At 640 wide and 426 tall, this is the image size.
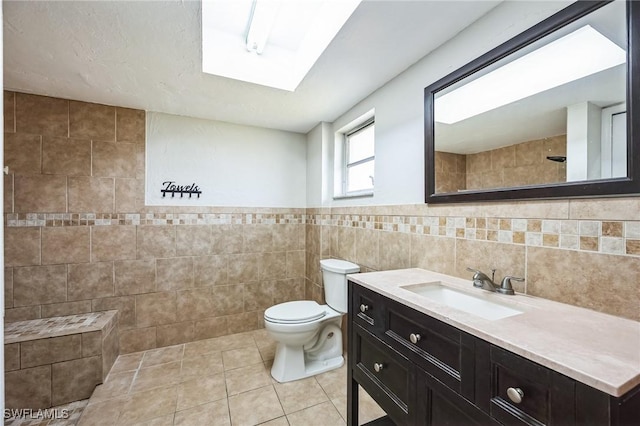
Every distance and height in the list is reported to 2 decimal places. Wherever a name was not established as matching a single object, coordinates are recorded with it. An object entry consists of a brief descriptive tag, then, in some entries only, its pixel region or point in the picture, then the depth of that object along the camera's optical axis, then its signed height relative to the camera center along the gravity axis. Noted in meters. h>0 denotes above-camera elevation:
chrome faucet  1.10 -0.31
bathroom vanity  0.57 -0.41
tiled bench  1.69 -1.00
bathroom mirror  0.84 +0.40
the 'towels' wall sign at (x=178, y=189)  2.45 +0.22
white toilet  1.90 -0.88
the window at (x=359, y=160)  2.26 +0.46
